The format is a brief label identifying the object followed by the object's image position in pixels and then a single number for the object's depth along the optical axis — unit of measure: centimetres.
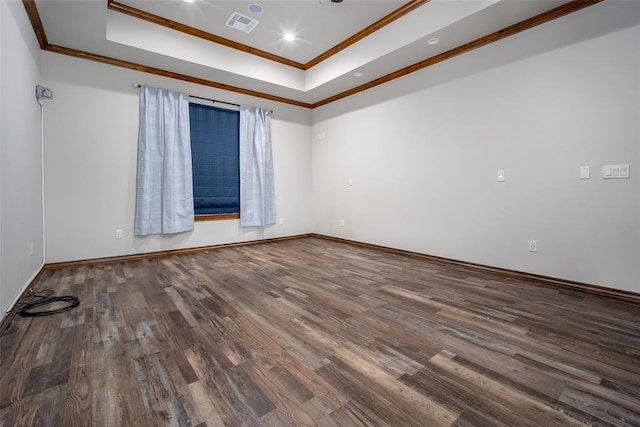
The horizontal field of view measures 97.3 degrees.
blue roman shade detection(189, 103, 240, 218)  455
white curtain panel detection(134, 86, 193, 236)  397
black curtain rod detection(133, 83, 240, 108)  448
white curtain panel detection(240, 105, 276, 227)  498
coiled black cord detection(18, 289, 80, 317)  213
